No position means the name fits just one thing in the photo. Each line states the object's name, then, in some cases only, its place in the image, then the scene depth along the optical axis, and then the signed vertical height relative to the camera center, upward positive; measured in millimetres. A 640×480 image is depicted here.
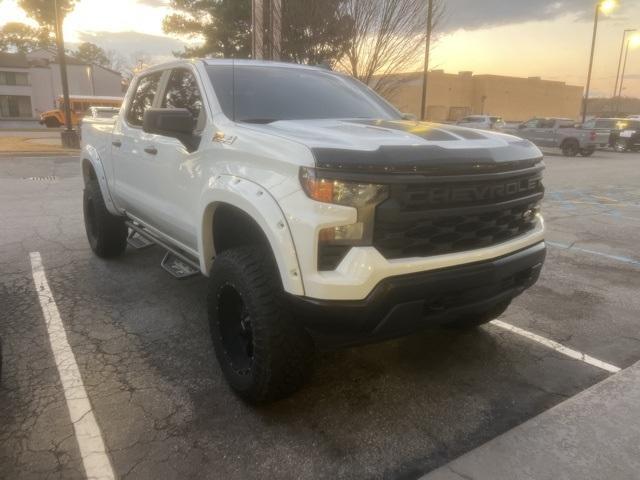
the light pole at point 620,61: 40016 +5107
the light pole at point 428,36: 13273 +2051
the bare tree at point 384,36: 13203 +1966
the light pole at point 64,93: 18016 +452
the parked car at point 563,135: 21688 -798
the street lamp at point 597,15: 23009 +4776
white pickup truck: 2326 -520
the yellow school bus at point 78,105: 32188 +95
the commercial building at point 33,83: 55688 +2378
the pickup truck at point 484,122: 25992 -378
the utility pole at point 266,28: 12188 +1939
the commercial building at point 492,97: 47069 +1870
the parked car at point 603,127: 22797 -413
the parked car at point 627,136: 25359 -843
